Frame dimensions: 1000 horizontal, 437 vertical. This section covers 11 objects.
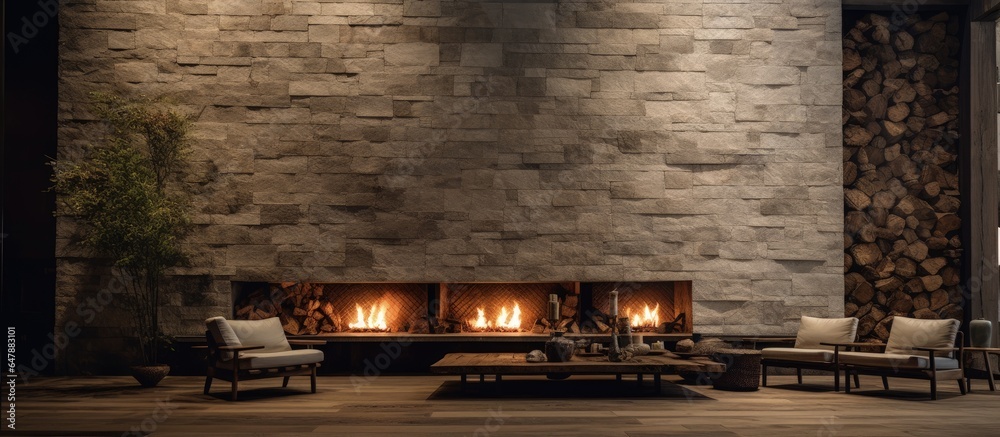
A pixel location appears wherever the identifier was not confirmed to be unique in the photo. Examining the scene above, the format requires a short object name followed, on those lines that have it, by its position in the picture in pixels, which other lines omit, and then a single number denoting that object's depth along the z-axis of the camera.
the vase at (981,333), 7.36
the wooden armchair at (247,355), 6.41
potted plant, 7.39
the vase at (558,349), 6.47
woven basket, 6.87
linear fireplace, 8.32
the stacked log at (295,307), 8.30
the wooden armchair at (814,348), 6.92
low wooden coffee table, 6.23
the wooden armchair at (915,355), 6.48
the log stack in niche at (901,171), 8.32
